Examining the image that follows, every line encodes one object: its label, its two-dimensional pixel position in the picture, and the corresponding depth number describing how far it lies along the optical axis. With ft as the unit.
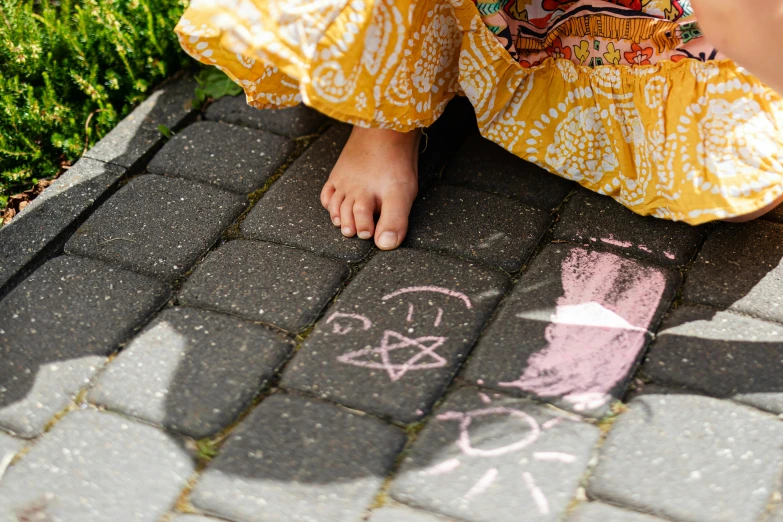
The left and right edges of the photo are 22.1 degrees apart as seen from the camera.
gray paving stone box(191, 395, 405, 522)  5.07
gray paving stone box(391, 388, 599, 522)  5.05
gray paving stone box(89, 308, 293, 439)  5.28
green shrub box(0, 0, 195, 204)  6.19
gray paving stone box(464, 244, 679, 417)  5.31
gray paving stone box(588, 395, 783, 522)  5.03
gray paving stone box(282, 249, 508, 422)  5.31
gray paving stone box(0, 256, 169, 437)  5.34
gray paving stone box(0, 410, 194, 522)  5.09
